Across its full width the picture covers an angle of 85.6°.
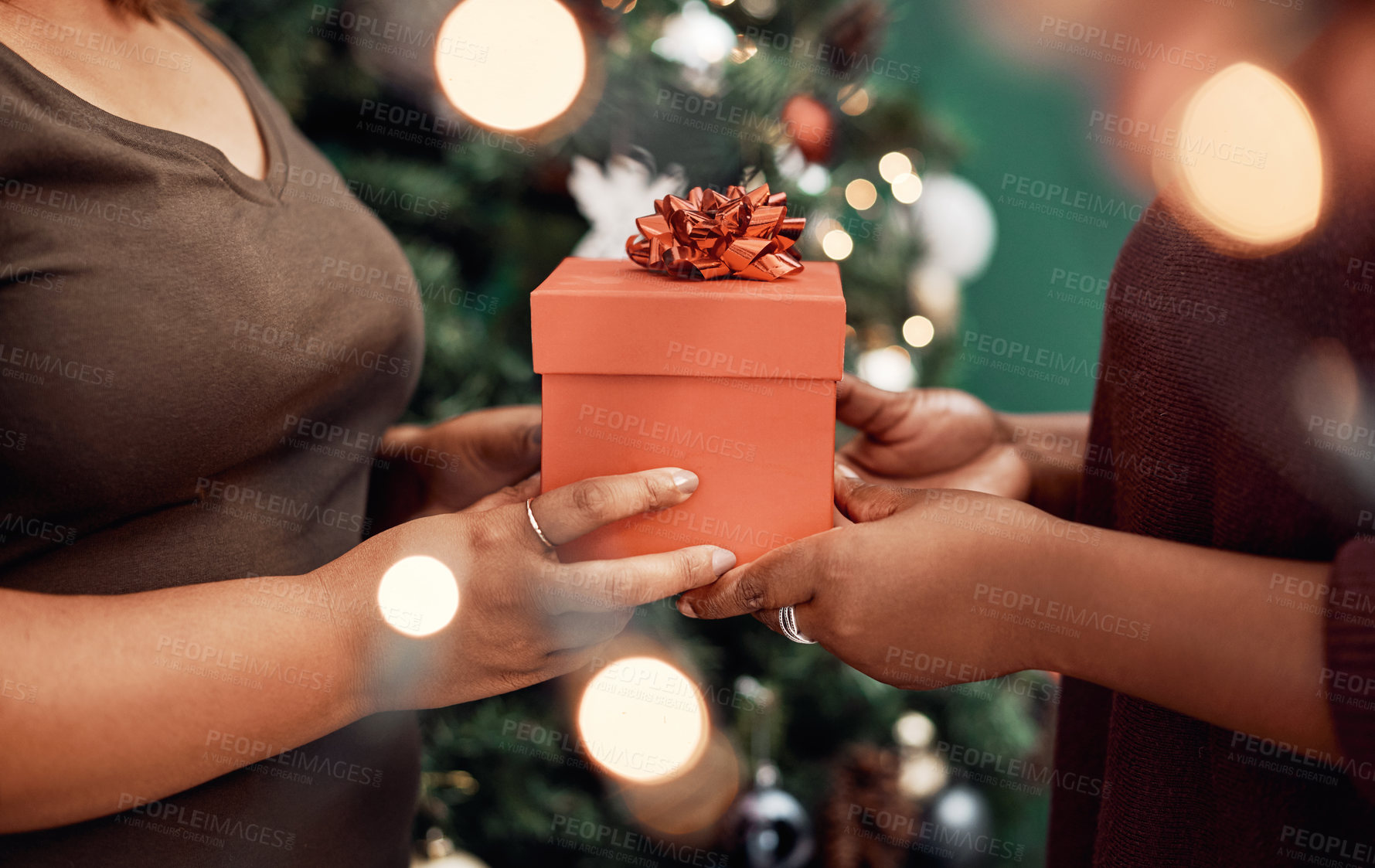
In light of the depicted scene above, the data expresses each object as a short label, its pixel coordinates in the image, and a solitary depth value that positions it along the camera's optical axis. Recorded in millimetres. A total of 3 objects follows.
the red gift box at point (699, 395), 656
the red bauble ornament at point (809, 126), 1052
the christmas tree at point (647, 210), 1018
